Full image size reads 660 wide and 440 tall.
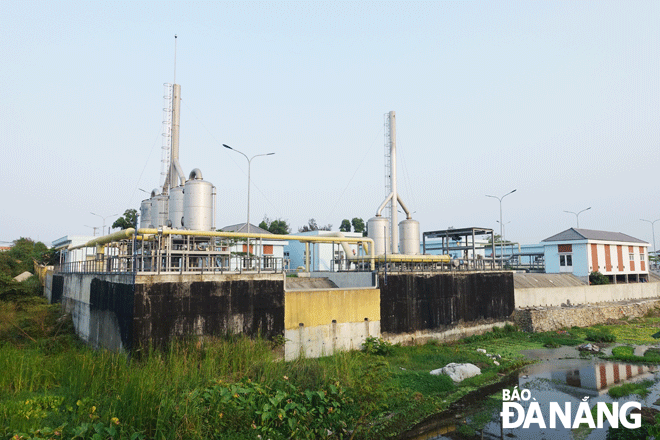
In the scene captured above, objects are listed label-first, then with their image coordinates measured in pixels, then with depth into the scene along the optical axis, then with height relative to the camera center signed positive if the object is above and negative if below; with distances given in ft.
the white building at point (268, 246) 172.14 +8.59
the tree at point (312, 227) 369.16 +34.67
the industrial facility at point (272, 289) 54.39 -3.58
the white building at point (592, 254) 146.51 +3.56
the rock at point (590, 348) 82.02 -15.61
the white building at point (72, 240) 154.78 +11.49
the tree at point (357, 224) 308.60 +29.42
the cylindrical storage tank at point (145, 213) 83.58 +10.38
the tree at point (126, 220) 180.65 +19.76
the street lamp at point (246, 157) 98.12 +24.84
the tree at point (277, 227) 269.23 +24.79
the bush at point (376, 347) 70.59 -13.00
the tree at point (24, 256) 136.46 +4.33
